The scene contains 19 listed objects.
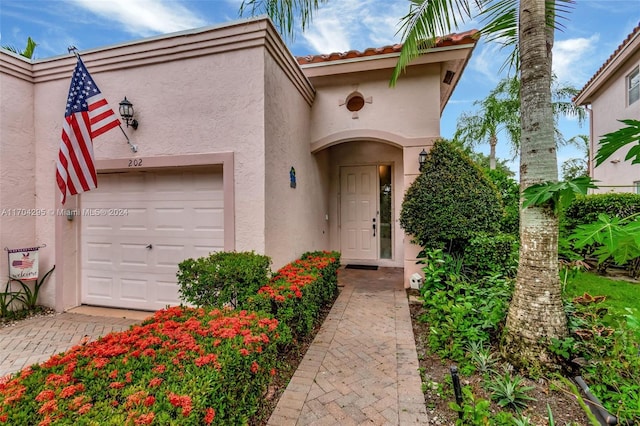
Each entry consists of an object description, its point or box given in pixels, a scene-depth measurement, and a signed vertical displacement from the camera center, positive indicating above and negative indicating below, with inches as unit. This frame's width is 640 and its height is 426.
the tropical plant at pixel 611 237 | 70.1 -5.6
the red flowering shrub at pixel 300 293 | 120.2 -36.8
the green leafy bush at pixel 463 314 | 122.3 -47.3
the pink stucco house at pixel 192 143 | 160.2 +47.4
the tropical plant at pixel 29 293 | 186.2 -51.2
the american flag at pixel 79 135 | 156.3 +45.6
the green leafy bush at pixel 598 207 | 255.9 +8.1
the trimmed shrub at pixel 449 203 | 196.5 +9.2
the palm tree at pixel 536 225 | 106.1 -3.6
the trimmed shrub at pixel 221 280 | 128.3 -30.0
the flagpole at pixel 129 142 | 172.5 +46.6
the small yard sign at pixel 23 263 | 180.1 -30.3
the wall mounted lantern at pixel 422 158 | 212.4 +44.0
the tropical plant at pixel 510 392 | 90.3 -58.7
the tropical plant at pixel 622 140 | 66.6 +18.4
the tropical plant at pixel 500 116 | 456.1 +177.6
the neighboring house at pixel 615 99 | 309.0 +149.3
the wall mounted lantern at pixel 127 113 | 171.3 +63.9
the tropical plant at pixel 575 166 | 679.5 +127.9
